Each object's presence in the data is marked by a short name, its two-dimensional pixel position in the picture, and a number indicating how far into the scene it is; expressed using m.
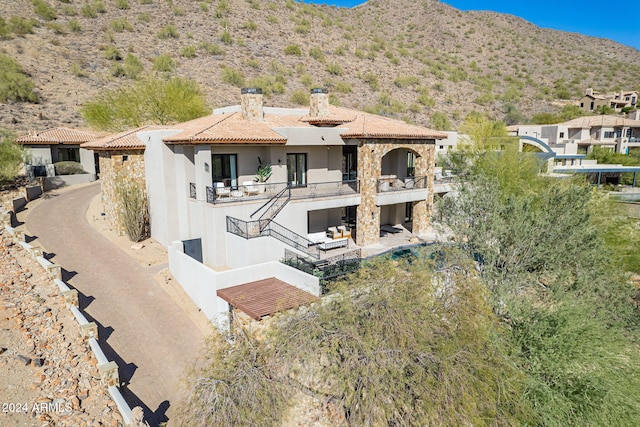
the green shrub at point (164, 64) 54.54
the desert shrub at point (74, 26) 59.41
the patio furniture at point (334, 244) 21.67
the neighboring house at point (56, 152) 33.81
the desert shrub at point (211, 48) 62.09
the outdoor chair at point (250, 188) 19.98
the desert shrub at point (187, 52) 59.62
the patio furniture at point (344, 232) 23.70
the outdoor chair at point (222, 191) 19.12
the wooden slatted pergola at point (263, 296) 13.54
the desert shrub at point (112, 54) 56.28
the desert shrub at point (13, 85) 46.50
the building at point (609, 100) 78.94
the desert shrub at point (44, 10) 59.66
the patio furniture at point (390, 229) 27.70
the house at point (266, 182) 18.47
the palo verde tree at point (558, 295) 9.84
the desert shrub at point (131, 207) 22.34
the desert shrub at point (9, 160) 29.61
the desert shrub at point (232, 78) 56.59
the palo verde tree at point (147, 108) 35.34
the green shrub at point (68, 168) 34.78
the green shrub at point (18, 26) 55.25
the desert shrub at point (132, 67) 53.06
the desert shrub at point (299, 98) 55.06
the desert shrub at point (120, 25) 61.66
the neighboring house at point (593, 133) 56.16
